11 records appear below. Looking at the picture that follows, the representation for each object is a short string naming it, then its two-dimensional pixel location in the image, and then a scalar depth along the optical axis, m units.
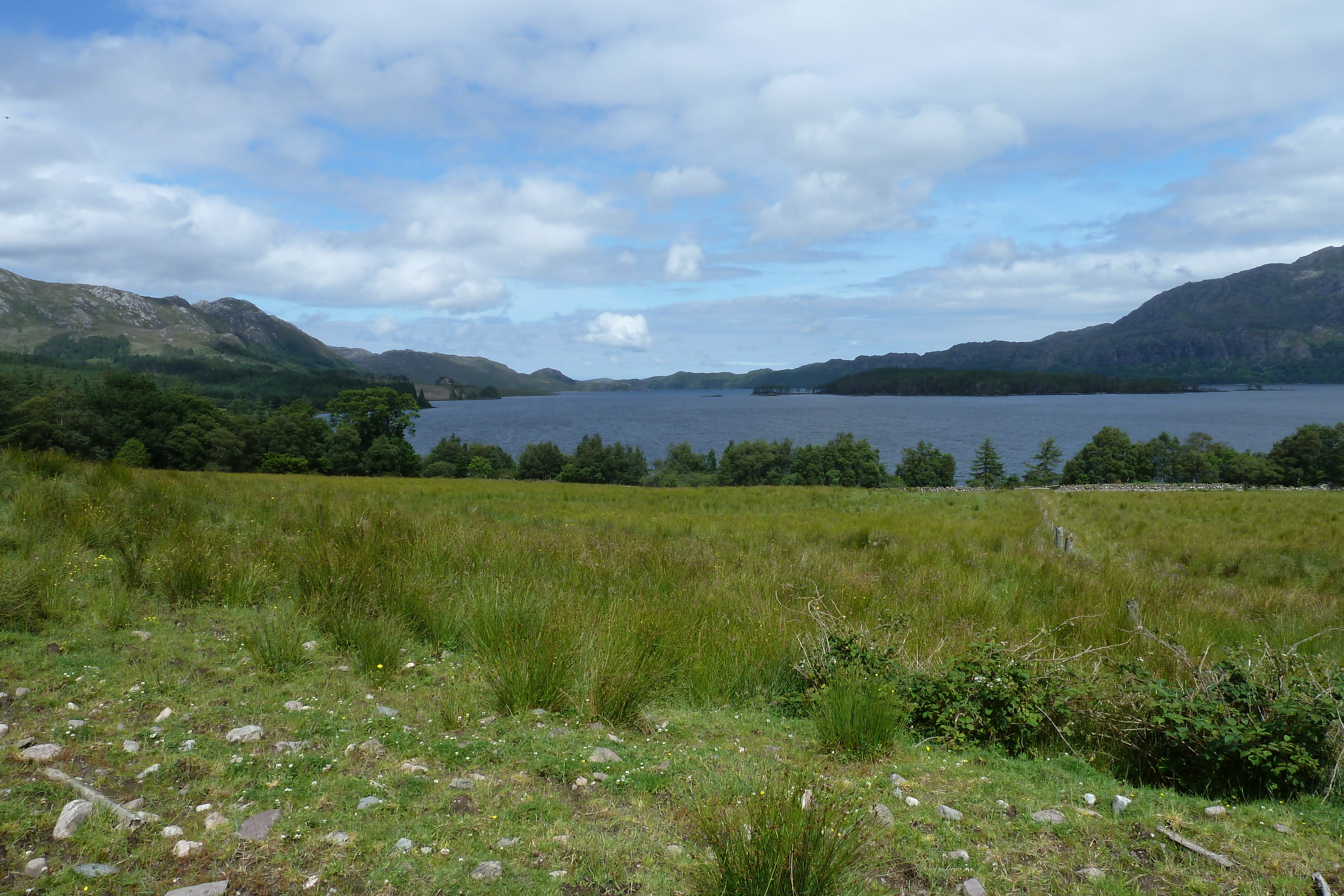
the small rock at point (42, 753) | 3.22
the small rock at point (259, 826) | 2.77
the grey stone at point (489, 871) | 2.63
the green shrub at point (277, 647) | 4.65
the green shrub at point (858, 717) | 4.11
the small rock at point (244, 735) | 3.59
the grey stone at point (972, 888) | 2.68
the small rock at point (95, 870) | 2.46
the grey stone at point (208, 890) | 2.38
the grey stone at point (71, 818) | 2.69
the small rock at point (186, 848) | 2.63
